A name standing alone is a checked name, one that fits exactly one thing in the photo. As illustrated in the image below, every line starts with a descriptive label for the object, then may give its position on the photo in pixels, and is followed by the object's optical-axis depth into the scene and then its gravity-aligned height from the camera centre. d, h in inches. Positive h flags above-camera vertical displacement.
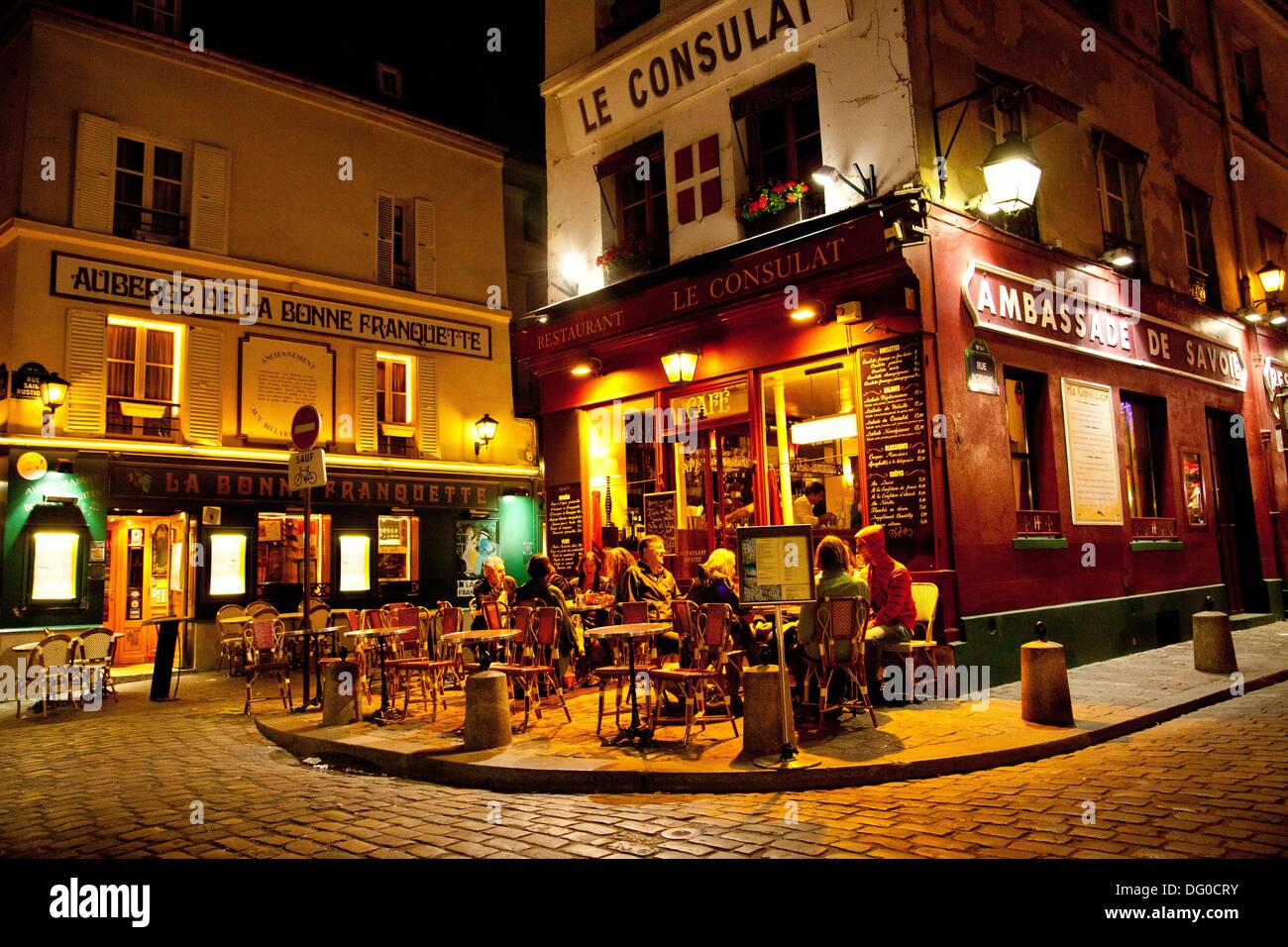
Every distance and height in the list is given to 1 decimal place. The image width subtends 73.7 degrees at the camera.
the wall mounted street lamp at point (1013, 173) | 384.5 +172.6
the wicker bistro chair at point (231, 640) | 558.9 -35.7
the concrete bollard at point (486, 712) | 277.1 -44.3
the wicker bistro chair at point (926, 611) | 340.8 -20.9
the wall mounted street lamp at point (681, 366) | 461.4 +109.4
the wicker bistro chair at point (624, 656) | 293.1 -33.5
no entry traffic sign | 362.0 +65.0
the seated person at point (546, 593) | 381.7 -8.5
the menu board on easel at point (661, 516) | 482.9 +30.2
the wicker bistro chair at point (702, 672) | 278.7 -33.6
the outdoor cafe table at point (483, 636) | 318.0 -22.2
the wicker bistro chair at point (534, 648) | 314.8 -29.5
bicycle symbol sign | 350.3 +46.0
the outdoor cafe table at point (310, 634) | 361.7 -23.1
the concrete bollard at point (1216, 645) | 371.9 -40.5
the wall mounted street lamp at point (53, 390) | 548.7 +127.6
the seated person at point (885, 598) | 325.4 -13.9
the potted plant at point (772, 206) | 430.0 +182.1
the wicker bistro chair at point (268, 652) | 398.0 -33.4
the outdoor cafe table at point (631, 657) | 277.1 -28.2
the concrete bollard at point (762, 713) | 249.3 -42.4
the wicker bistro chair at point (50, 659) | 418.3 -33.7
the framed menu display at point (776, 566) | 250.8 +0.2
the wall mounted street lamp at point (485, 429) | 770.2 +130.5
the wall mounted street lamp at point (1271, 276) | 604.1 +190.5
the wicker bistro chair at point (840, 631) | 289.9 -22.6
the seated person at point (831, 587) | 295.1 -8.2
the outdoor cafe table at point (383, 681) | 349.4 -40.6
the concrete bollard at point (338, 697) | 339.0 -45.9
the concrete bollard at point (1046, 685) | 280.2 -42.1
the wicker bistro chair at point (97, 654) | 447.2 -33.7
